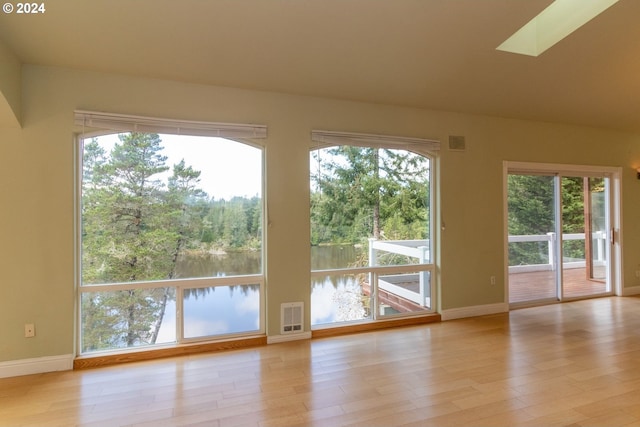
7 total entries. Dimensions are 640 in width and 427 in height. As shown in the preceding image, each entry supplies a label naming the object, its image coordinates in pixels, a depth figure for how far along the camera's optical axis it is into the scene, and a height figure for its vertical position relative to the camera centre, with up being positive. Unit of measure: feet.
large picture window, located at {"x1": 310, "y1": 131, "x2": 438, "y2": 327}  12.05 -0.37
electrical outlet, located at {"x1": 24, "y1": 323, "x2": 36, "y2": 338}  8.93 -3.06
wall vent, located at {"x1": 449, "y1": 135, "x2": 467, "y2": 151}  13.61 +3.21
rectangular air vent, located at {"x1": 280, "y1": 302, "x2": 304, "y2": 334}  11.26 -3.50
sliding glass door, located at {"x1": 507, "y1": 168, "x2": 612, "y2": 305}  15.08 -0.92
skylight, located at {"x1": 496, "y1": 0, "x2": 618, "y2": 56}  9.23 +5.90
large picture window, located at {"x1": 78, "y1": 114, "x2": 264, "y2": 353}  9.83 -0.58
